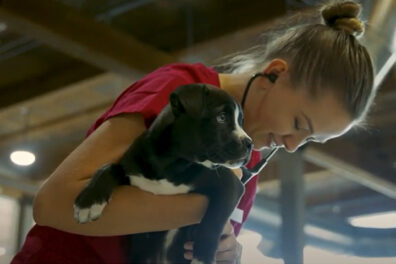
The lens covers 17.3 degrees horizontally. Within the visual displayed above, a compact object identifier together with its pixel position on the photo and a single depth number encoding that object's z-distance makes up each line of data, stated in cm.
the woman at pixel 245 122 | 184
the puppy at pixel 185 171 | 181
